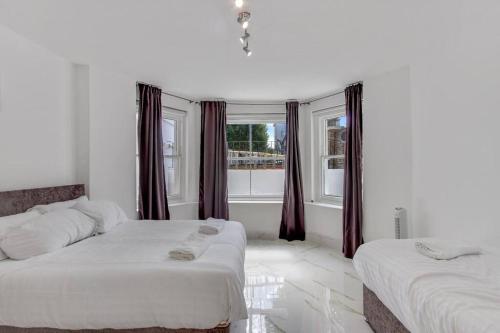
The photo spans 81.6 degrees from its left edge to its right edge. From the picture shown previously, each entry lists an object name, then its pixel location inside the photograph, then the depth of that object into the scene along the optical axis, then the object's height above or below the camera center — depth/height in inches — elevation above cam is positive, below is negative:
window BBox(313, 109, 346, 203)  179.0 +7.1
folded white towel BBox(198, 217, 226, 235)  104.0 -22.7
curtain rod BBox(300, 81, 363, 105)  158.3 +43.3
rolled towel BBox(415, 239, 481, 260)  76.2 -23.4
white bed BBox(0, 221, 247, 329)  65.3 -29.2
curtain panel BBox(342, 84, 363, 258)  153.2 -4.5
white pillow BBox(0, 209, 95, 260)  76.5 -18.9
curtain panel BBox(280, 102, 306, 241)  187.6 -12.9
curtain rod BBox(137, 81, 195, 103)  157.9 +44.2
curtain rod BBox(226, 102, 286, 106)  196.4 +42.9
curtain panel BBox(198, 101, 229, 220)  186.2 +1.8
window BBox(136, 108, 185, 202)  180.7 +10.3
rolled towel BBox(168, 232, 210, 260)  77.0 -23.6
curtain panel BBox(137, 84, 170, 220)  153.5 +5.1
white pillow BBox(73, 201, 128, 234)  105.7 -16.8
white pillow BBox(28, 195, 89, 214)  98.7 -13.4
